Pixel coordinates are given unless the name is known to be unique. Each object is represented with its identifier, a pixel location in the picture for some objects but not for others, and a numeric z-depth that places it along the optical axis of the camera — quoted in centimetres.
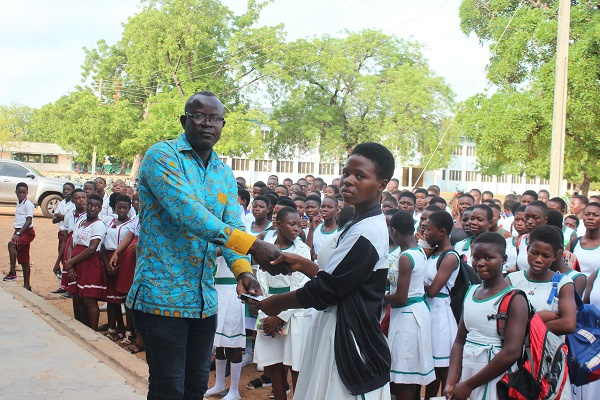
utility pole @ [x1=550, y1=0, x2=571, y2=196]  1164
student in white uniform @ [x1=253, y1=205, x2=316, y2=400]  547
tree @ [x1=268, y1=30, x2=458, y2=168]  3388
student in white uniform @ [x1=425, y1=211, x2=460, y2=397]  534
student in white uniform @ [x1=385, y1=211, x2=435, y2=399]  499
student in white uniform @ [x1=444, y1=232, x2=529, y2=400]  356
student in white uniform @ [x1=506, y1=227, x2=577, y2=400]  410
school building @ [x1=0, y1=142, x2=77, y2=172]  7600
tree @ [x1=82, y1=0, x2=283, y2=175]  3039
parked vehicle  2141
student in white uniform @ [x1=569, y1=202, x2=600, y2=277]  589
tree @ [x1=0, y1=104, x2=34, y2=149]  6313
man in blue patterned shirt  306
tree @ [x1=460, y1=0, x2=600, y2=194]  1394
